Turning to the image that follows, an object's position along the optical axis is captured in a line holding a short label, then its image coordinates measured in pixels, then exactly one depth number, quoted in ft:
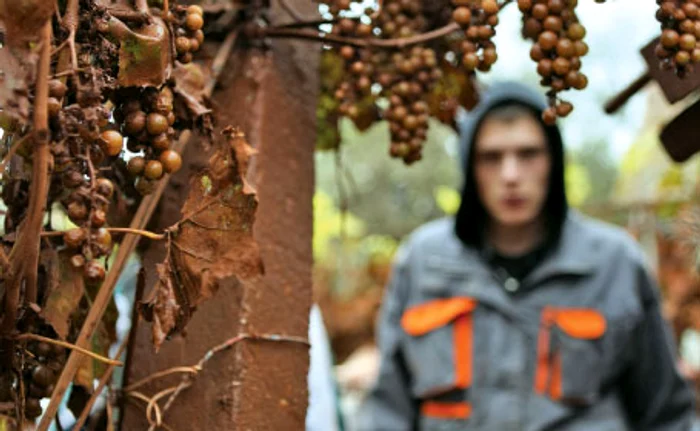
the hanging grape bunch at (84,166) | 3.96
